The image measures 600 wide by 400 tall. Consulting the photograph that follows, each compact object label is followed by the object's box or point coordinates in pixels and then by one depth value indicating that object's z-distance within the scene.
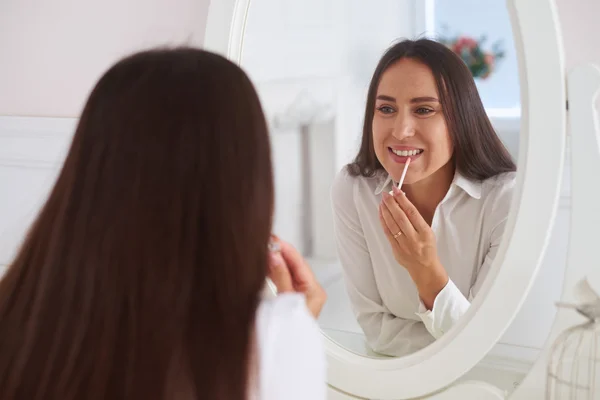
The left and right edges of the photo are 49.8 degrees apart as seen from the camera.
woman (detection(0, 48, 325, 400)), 0.49
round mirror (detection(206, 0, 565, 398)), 0.65
